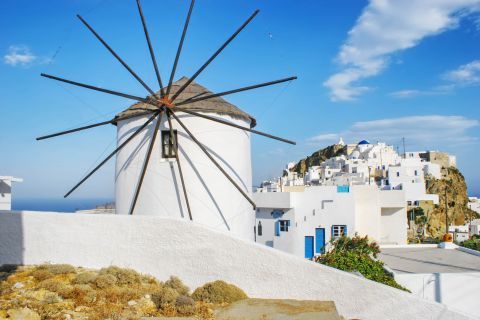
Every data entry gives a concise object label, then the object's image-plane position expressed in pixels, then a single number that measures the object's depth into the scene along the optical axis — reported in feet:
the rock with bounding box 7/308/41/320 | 20.22
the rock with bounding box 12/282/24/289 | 26.36
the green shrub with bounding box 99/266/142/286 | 27.27
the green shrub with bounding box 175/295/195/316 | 23.00
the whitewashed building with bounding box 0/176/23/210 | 45.01
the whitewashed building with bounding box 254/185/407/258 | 69.97
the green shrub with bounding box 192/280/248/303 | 25.31
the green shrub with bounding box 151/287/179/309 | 24.09
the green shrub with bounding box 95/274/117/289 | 26.28
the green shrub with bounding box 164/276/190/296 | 26.72
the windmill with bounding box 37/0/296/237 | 36.58
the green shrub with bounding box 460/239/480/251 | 64.49
